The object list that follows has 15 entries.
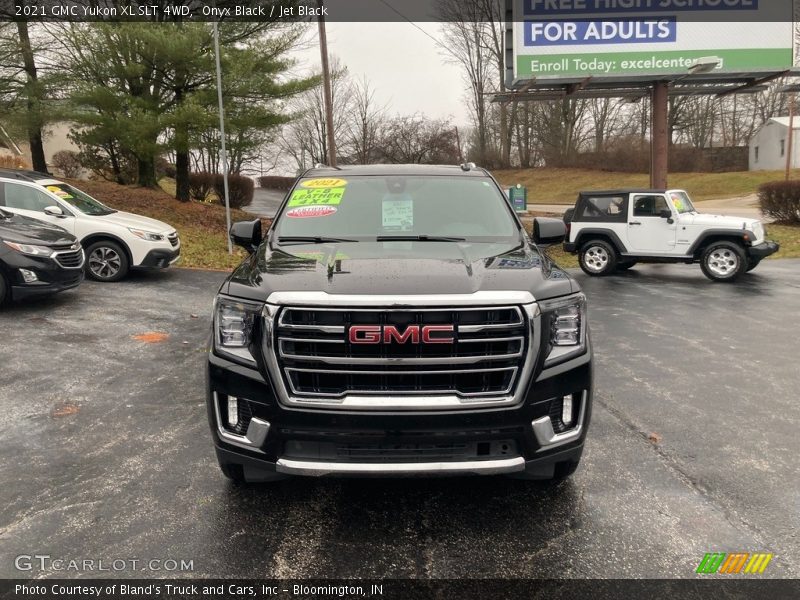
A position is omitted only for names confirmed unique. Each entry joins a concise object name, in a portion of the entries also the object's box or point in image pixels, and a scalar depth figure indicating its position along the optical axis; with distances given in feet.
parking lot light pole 44.88
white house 159.33
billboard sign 58.59
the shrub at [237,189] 84.05
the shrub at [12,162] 82.49
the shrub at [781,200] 64.75
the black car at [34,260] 24.82
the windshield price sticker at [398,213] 13.46
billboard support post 61.57
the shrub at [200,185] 86.07
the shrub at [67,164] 92.57
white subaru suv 33.30
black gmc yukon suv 9.19
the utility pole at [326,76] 64.03
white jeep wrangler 37.68
